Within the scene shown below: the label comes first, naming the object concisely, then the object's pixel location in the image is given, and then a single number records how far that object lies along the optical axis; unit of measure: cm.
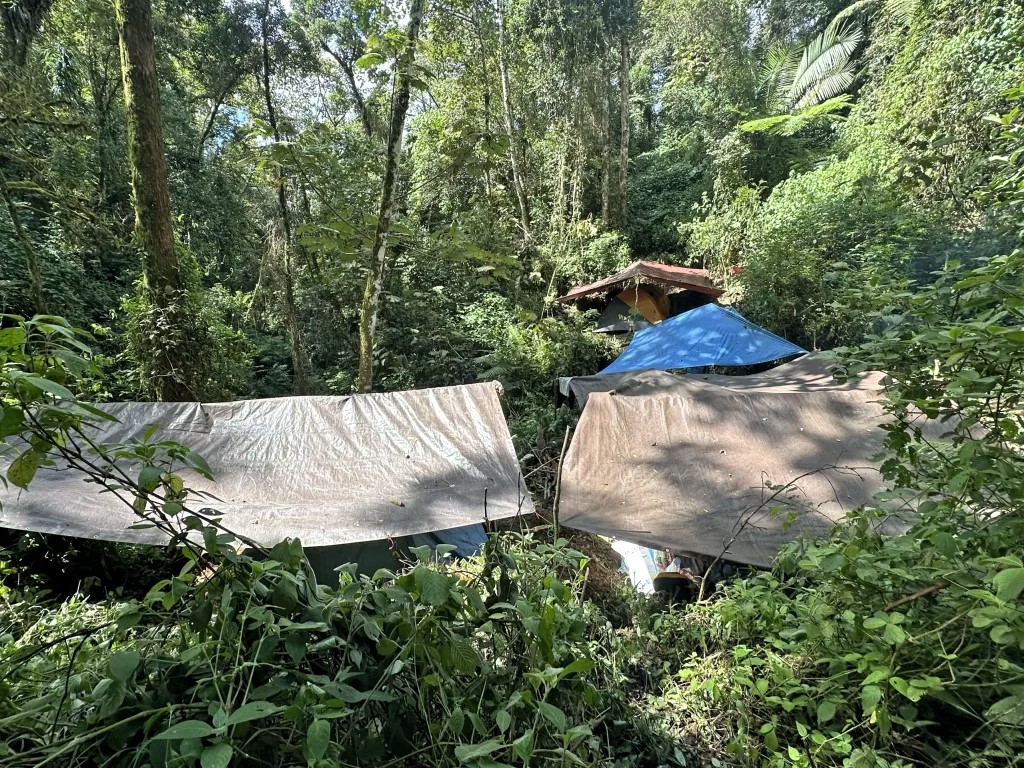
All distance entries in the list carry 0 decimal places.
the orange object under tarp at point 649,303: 1053
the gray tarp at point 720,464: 275
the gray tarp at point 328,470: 291
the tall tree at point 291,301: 820
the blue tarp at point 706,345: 683
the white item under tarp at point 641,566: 342
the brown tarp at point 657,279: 975
